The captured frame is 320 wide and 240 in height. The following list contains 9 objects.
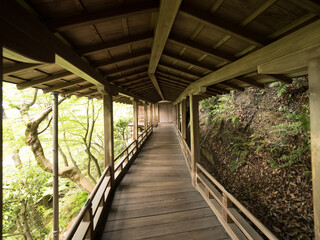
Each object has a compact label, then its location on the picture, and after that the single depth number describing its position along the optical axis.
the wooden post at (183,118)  7.26
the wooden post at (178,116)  10.62
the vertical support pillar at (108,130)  3.68
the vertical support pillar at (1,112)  0.89
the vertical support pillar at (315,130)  1.10
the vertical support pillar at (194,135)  4.17
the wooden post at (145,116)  9.55
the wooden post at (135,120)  6.89
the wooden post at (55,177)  3.66
